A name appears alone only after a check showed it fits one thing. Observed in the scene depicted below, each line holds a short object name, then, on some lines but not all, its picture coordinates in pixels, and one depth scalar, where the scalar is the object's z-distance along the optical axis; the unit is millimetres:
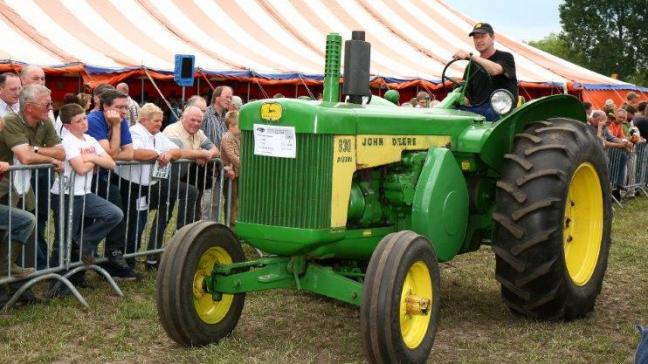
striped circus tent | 12633
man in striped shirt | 8070
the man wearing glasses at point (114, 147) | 6820
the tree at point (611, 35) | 56125
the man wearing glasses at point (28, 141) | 5887
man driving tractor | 6125
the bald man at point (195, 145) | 7520
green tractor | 4672
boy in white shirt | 6301
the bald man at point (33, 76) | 7496
